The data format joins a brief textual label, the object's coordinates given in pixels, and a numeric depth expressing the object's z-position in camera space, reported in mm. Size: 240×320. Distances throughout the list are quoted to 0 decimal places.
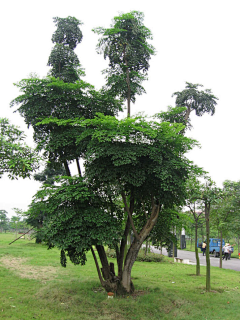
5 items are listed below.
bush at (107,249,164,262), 19391
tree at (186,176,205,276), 10647
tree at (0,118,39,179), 6441
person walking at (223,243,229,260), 24186
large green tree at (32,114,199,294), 7992
